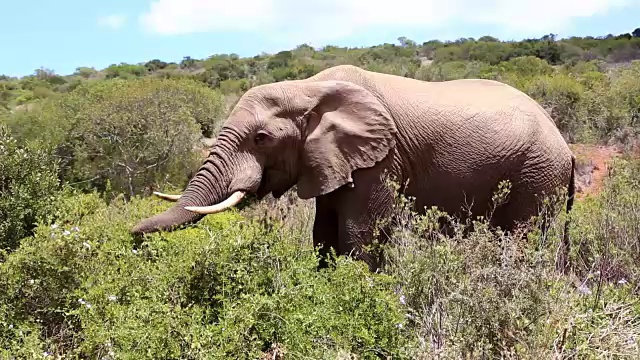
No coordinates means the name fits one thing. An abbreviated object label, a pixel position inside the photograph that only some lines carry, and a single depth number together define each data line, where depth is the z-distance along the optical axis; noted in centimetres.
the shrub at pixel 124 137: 2031
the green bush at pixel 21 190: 809
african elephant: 589
